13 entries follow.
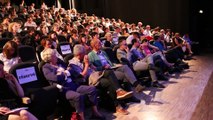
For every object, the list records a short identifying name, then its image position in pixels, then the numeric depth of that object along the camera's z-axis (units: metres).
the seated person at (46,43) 3.55
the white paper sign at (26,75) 2.46
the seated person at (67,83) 2.54
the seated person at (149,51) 4.57
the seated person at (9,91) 2.12
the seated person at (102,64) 3.35
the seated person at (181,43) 6.42
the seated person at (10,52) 2.50
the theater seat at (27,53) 3.64
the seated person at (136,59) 3.89
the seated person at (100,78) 2.94
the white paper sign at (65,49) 4.09
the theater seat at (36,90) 2.26
